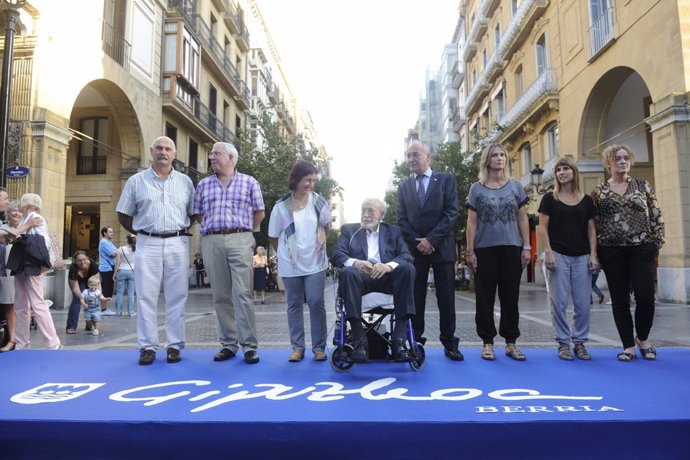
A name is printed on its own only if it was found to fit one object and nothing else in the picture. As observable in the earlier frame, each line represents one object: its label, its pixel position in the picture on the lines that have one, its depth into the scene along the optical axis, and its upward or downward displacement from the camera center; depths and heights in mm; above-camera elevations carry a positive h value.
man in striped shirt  4445 +341
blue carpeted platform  2562 -805
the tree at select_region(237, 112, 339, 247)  20875 +5427
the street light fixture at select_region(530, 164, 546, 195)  16547 +3364
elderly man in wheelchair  3869 +45
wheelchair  3789 -516
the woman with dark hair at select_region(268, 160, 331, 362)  4473 +203
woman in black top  4535 +160
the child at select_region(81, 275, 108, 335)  7977 -468
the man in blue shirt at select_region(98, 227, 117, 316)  10661 +363
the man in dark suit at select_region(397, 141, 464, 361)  4438 +405
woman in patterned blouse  4453 +249
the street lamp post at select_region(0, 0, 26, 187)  8109 +3695
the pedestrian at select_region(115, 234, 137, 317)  10594 +130
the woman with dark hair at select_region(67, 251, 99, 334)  8062 -29
